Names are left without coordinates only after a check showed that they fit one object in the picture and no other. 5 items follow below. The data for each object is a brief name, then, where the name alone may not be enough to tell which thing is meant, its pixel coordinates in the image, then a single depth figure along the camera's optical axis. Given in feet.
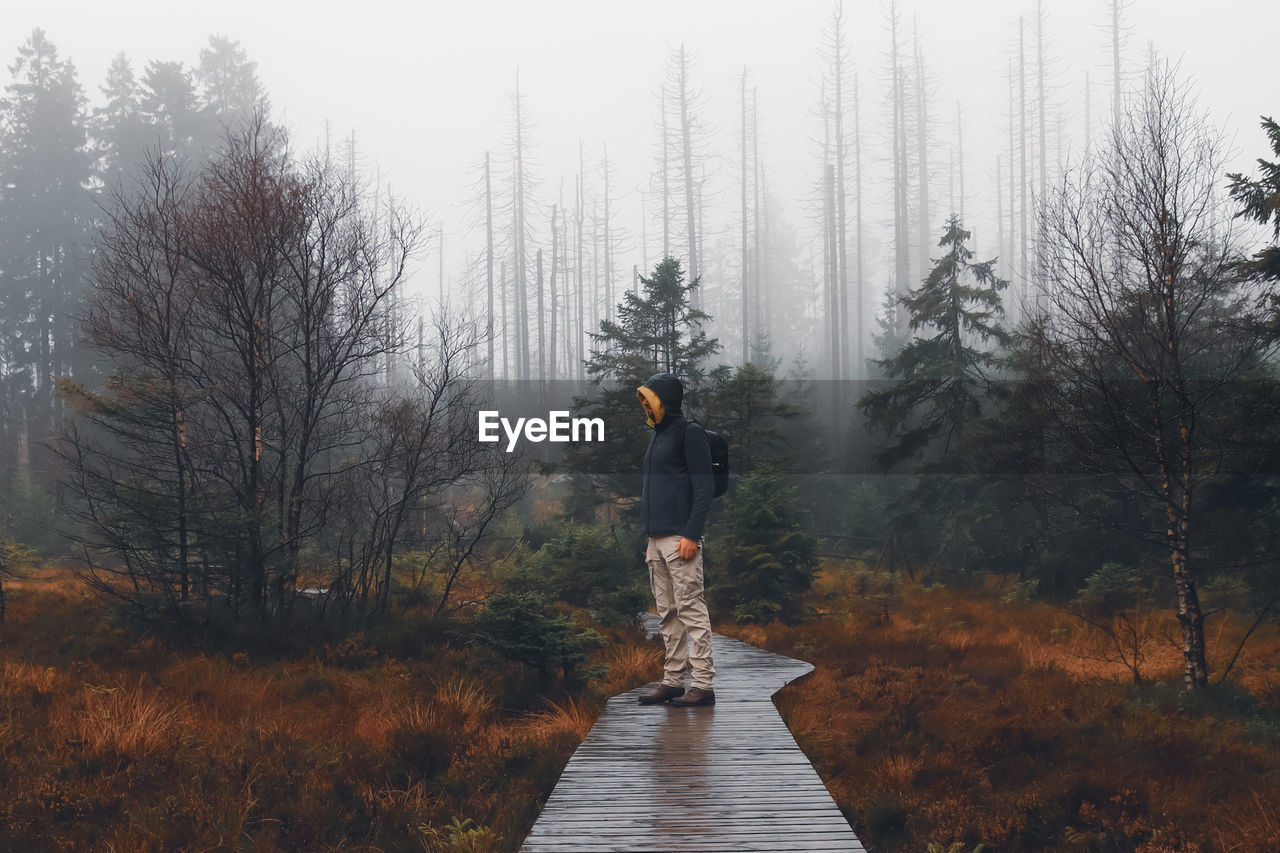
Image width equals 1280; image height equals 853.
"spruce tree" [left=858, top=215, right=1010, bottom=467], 71.41
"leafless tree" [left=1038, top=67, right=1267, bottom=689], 34.32
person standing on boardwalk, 23.13
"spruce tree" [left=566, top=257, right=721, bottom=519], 69.26
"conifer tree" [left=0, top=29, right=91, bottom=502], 121.49
